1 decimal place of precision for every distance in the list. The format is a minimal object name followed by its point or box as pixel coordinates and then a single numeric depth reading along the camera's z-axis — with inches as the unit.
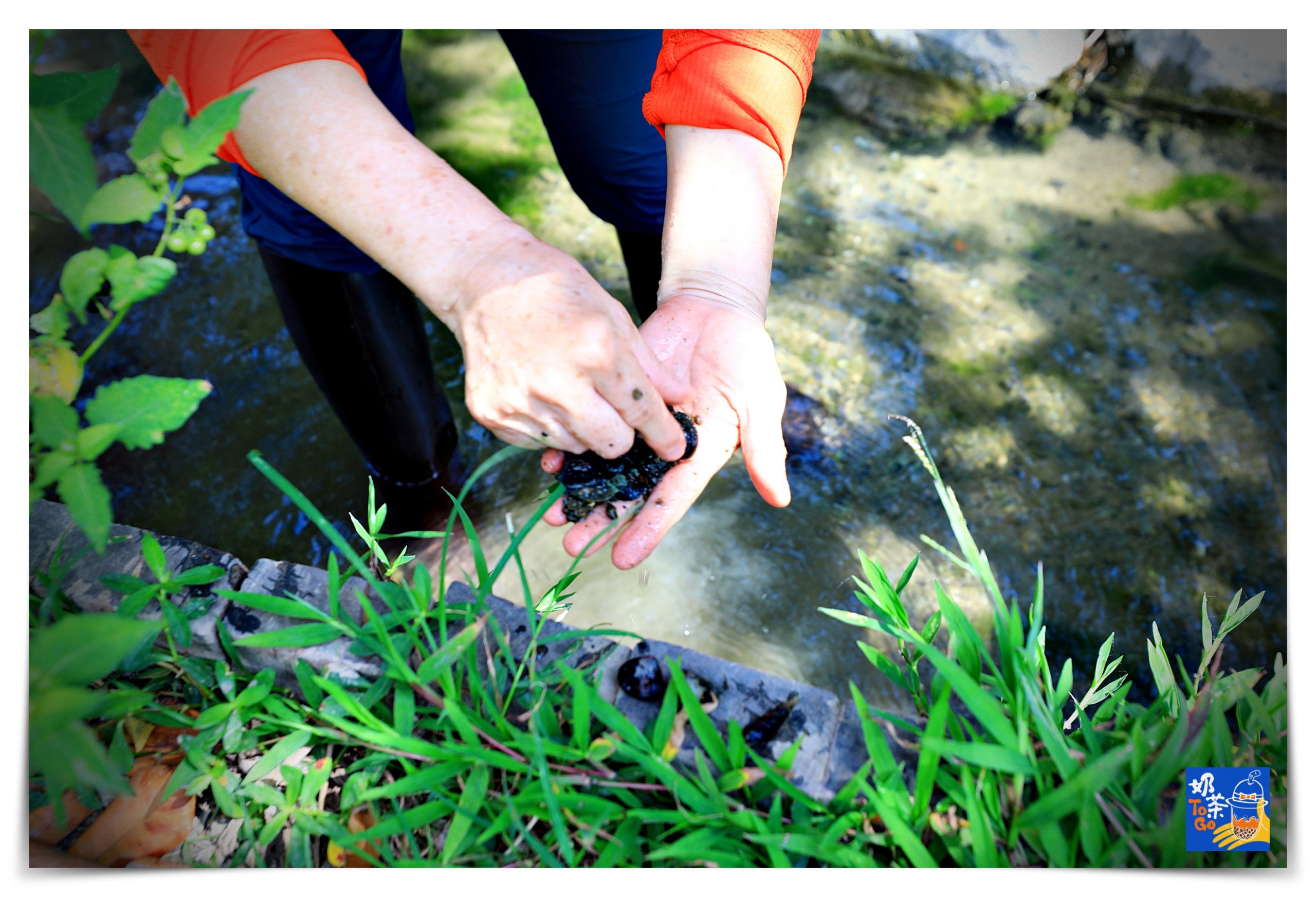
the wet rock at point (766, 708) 15.5
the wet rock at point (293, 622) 16.2
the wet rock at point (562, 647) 16.4
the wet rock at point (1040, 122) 40.9
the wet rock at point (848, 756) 15.3
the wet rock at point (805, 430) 31.4
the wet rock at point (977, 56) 36.9
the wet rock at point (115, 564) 16.6
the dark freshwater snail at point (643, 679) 16.2
